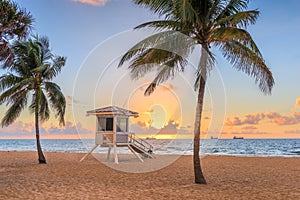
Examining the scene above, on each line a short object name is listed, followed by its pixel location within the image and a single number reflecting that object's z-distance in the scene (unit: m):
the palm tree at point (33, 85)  14.87
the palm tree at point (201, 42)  8.91
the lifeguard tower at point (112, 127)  16.73
